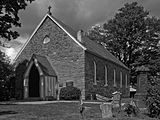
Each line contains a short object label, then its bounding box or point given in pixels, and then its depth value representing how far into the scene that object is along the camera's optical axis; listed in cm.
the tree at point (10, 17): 2416
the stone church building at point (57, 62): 2844
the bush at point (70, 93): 2683
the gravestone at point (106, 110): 1235
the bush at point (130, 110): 1330
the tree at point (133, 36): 5306
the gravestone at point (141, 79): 1739
